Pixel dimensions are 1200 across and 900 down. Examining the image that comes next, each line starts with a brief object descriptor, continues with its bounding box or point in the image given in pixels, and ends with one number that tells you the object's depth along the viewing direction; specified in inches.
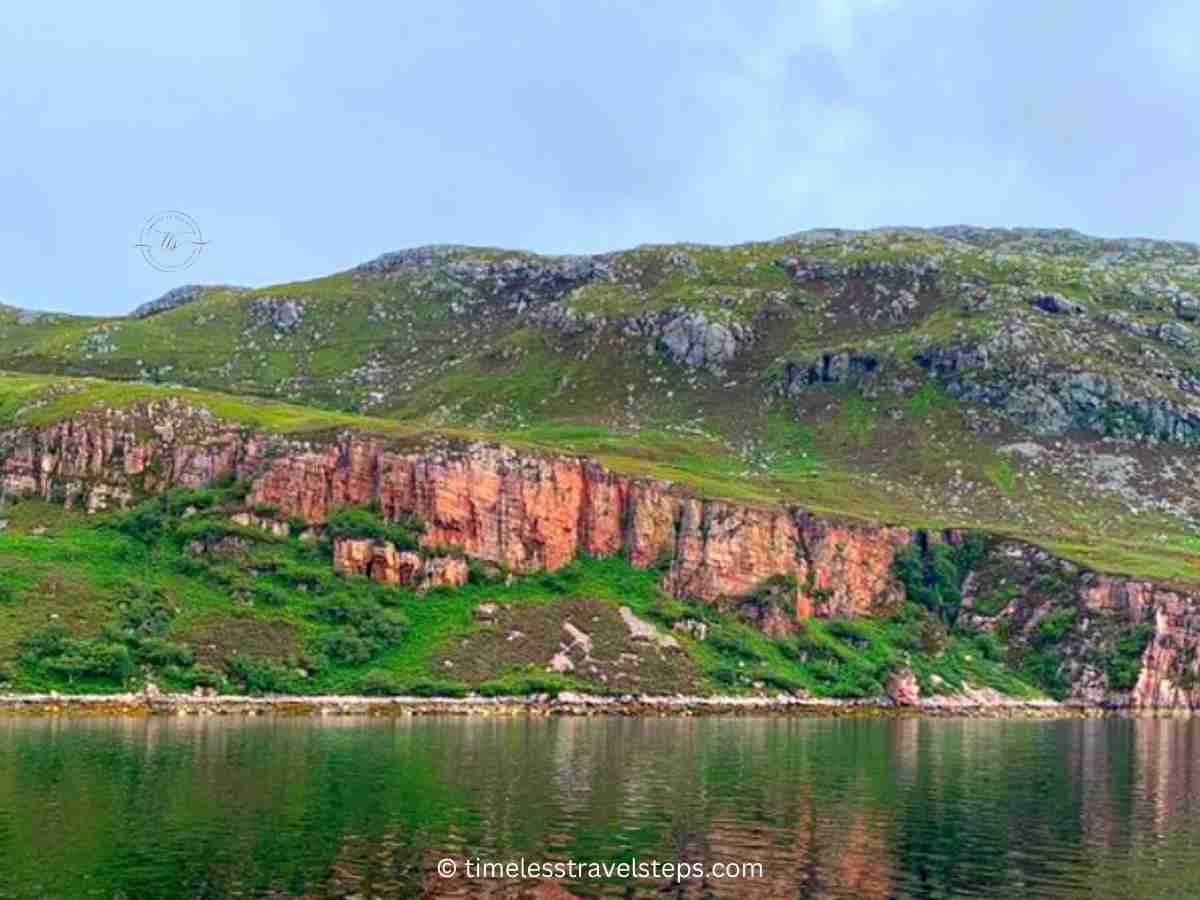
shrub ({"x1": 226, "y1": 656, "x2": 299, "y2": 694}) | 5812.0
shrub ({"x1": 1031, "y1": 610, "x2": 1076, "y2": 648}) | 7760.8
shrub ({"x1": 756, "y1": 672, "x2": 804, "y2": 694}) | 6840.6
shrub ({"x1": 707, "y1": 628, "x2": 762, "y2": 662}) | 7017.7
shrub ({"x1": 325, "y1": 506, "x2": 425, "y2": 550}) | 7052.2
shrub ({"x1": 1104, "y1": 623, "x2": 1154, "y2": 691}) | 7460.6
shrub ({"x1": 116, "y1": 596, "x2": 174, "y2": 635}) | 5895.7
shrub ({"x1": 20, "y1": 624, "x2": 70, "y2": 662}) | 5531.5
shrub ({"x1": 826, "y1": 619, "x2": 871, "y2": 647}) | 7495.1
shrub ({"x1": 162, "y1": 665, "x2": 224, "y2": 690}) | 5654.5
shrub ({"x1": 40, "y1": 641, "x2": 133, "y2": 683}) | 5472.4
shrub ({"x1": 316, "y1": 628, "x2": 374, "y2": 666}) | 6210.6
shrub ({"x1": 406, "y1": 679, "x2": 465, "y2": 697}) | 6067.9
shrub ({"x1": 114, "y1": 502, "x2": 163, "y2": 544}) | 6845.5
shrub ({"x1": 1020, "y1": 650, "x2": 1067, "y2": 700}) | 7529.5
